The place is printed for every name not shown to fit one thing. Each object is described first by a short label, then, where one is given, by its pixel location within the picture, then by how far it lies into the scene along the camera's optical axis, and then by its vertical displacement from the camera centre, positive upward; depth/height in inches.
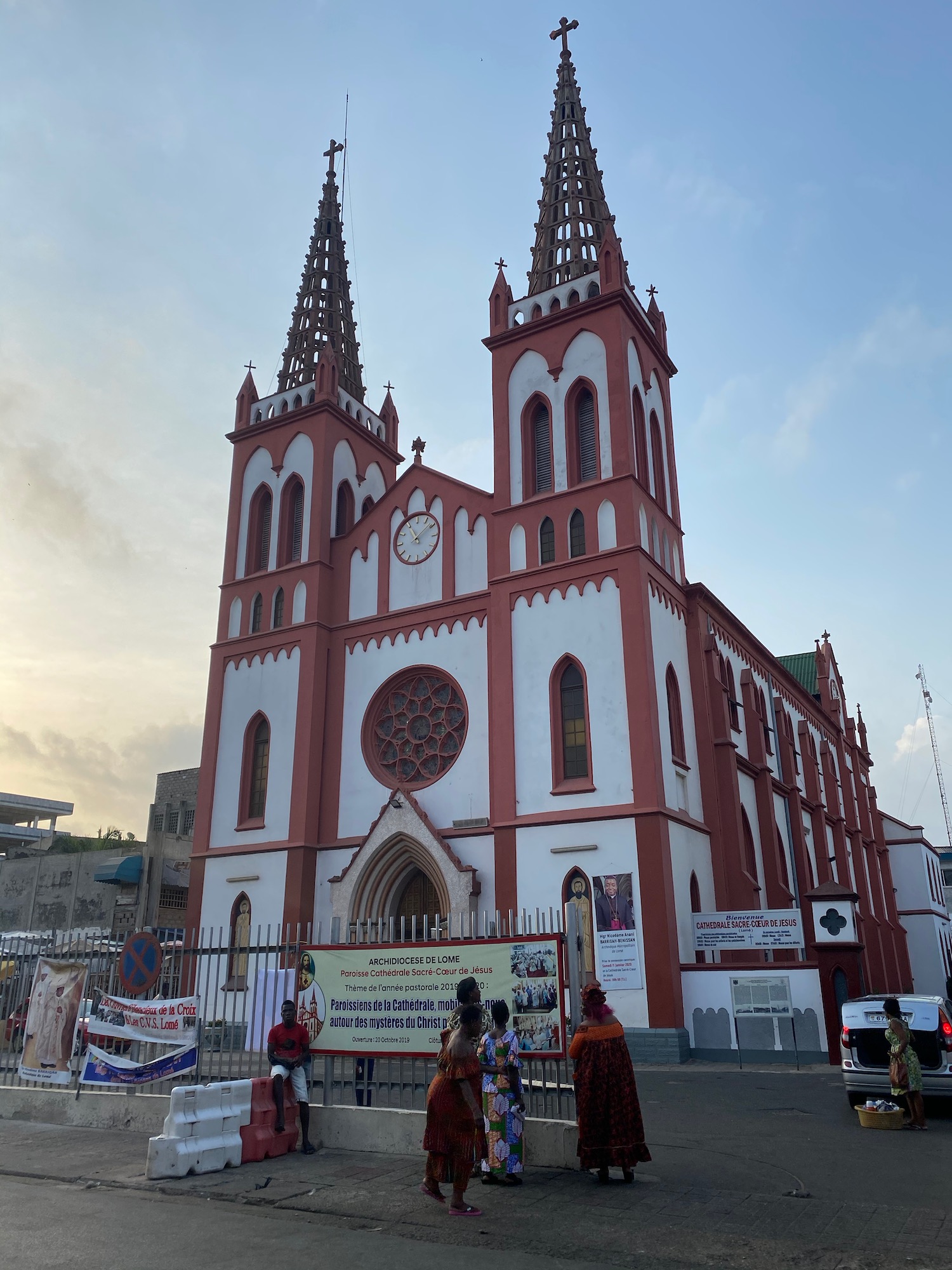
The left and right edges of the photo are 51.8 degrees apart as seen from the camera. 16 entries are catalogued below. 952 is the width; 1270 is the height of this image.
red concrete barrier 379.6 -39.5
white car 439.5 -12.6
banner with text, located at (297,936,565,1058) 378.3 +11.8
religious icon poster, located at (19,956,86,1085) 495.2 +1.8
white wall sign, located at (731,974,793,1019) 700.7 +13.8
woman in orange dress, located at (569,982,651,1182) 317.7 -23.1
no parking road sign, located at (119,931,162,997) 469.1 +27.4
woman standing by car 408.2 -21.2
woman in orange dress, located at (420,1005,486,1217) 293.1 -26.5
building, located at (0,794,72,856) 2696.4 +572.5
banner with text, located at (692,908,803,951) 741.3 +63.9
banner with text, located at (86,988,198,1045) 445.7 +2.0
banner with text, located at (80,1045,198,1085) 444.1 -18.9
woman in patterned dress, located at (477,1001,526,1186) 326.6 -26.1
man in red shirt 394.9 -13.0
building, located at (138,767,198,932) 1681.8 +237.1
